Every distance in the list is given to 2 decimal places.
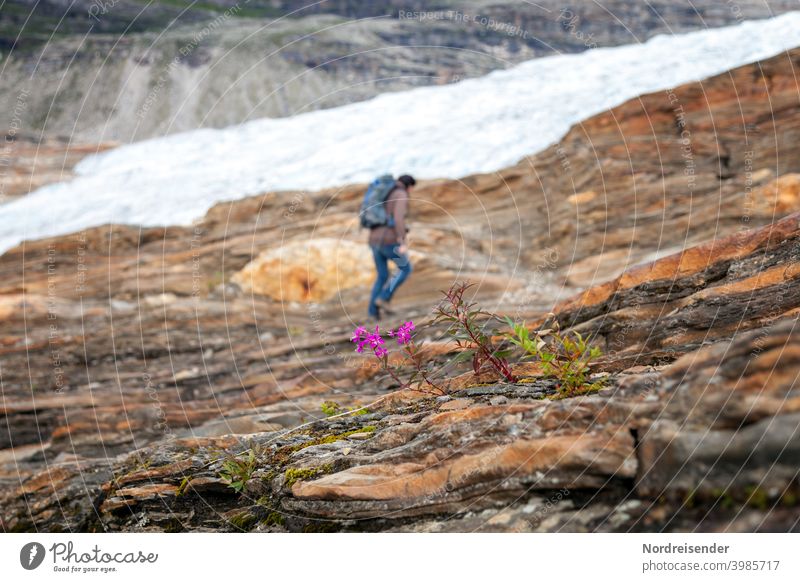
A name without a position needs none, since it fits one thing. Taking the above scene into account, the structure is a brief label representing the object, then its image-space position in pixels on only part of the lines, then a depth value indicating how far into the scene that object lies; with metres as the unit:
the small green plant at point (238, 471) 6.10
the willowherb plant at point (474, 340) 6.09
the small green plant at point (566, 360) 5.32
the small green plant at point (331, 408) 7.57
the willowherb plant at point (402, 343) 6.46
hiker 11.54
